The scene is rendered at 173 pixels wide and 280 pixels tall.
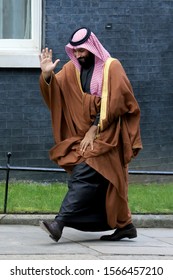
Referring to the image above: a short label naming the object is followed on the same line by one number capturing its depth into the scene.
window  14.05
